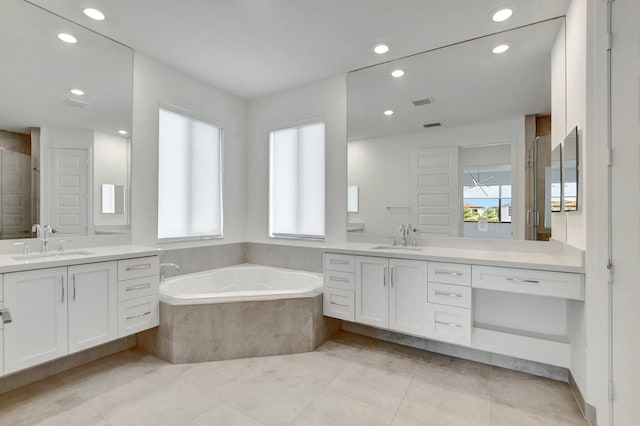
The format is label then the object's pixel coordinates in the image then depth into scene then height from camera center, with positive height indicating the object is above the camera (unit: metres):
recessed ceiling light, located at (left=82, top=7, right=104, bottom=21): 2.21 +1.51
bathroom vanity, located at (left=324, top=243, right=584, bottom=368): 2.01 -0.67
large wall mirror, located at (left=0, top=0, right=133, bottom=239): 2.15 +0.72
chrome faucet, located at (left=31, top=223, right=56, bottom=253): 2.28 -0.18
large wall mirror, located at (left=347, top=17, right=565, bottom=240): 2.42 +0.72
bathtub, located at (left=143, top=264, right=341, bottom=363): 2.44 -0.97
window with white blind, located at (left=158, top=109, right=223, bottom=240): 3.11 +0.39
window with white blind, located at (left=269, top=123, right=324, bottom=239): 3.50 +0.37
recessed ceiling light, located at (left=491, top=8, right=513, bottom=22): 2.17 +1.49
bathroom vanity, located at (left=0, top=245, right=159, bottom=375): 1.78 -0.61
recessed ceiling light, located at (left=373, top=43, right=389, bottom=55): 2.67 +1.51
